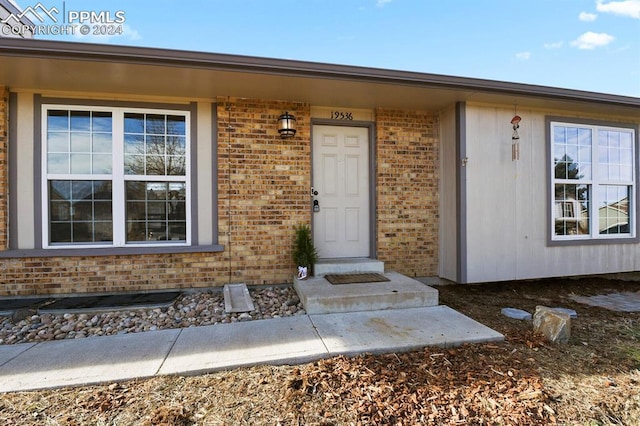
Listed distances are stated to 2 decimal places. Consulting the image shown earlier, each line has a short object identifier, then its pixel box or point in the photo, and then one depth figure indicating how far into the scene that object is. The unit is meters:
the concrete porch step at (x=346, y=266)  4.04
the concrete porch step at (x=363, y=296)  3.16
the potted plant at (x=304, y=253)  3.94
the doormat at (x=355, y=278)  3.70
